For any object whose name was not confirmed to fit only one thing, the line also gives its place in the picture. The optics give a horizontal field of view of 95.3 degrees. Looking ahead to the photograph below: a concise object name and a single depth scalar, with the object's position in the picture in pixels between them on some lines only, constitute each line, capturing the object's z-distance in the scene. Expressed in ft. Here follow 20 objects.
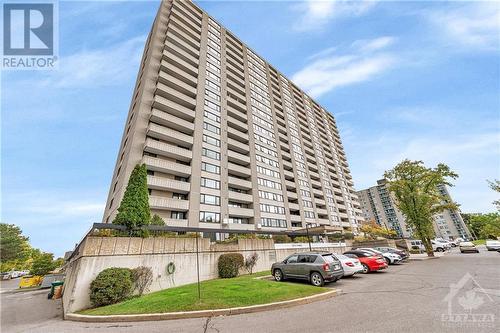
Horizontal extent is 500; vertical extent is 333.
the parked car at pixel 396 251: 76.74
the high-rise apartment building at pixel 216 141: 97.09
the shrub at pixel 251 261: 59.62
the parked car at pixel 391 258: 68.74
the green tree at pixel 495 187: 94.73
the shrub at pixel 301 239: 84.64
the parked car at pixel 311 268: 37.71
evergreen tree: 46.06
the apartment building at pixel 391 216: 342.03
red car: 52.01
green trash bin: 65.00
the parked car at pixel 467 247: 99.65
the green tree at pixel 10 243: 162.53
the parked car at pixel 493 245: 99.92
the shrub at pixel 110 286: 36.04
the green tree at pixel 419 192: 96.37
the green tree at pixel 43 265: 139.95
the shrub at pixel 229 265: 53.67
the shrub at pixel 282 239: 74.49
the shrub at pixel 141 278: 41.09
